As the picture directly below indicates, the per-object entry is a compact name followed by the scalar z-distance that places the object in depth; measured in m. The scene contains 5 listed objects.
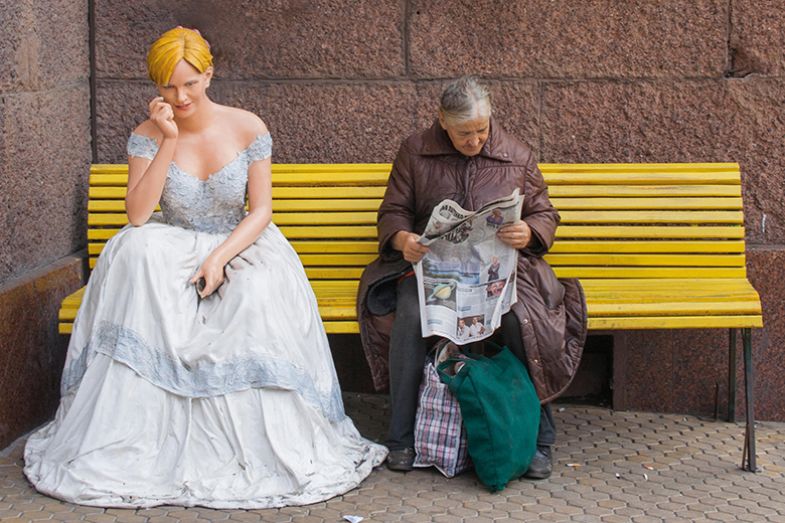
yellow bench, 5.61
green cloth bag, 4.83
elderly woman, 5.04
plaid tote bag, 5.01
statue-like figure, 4.73
